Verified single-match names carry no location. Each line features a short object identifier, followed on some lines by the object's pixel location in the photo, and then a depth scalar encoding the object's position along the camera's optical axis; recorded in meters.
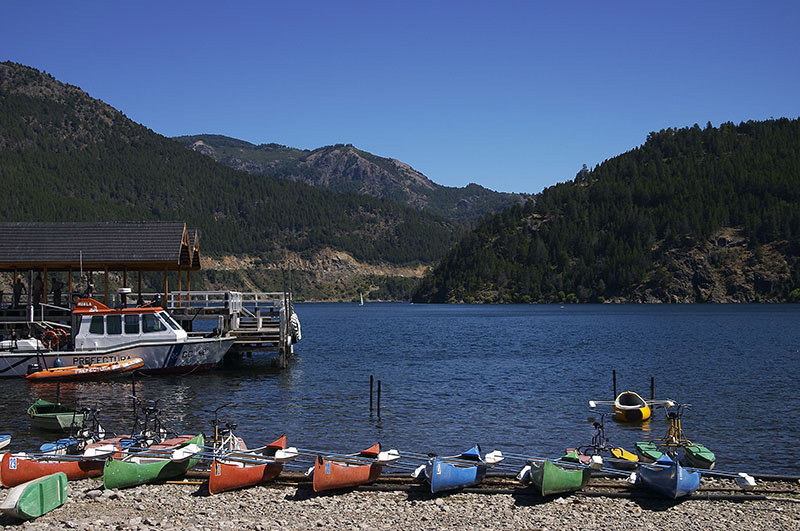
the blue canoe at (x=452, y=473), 16.67
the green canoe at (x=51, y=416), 23.70
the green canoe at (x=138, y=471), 17.08
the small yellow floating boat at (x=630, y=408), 28.06
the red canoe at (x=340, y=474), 16.75
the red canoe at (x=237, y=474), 16.75
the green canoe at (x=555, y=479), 16.38
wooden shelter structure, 40.34
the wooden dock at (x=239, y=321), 42.19
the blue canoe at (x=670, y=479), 16.31
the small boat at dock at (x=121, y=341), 36.81
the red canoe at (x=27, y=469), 17.30
